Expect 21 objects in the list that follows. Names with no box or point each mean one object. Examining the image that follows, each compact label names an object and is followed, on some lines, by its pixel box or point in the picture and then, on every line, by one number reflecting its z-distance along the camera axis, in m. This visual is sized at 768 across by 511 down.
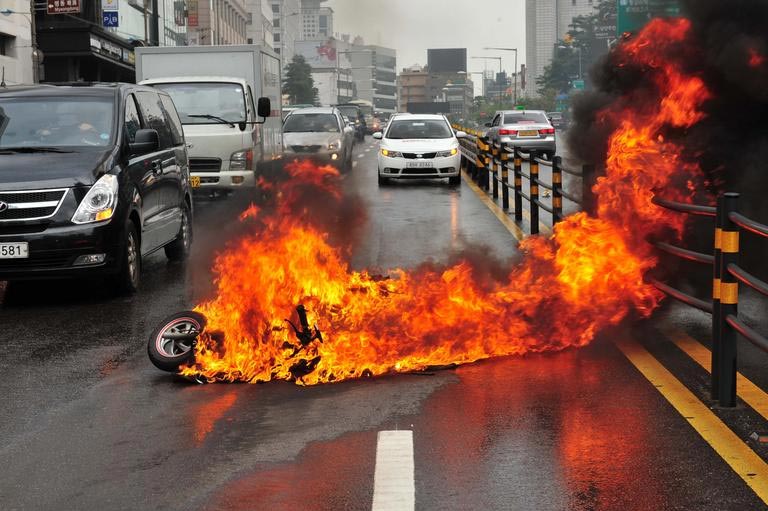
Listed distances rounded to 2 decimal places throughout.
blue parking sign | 50.69
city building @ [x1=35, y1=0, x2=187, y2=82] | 49.66
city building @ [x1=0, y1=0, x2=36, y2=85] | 44.06
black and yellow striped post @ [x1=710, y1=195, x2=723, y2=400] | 5.82
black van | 9.55
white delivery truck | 18.45
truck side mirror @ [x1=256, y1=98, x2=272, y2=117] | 18.31
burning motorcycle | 6.69
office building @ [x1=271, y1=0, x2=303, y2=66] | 160.88
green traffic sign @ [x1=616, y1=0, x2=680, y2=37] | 9.59
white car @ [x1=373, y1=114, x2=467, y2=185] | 24.98
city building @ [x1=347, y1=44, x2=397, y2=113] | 161.15
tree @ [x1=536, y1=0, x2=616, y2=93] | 113.99
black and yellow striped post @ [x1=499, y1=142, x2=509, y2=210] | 18.84
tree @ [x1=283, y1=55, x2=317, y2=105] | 136.88
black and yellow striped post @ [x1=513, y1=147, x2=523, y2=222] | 16.47
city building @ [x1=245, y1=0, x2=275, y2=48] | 131.75
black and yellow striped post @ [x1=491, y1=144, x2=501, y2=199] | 20.50
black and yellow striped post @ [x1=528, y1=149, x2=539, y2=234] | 14.79
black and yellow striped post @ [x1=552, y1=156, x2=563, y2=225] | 12.57
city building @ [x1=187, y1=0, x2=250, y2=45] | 81.26
